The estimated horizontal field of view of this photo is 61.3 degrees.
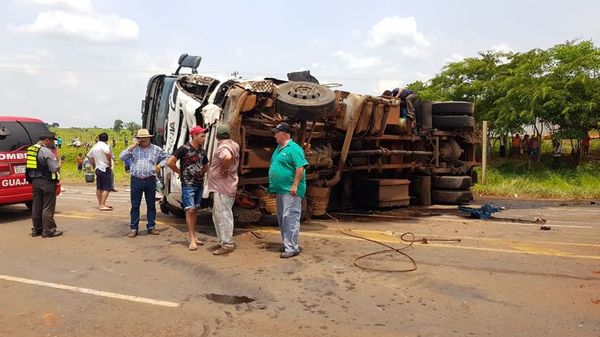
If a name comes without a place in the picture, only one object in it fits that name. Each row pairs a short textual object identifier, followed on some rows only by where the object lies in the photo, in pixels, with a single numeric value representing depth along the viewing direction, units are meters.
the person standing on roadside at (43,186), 7.45
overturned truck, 7.23
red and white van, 8.91
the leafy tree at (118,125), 97.18
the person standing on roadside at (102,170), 10.47
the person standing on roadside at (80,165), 31.05
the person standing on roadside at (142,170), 7.28
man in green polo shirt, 5.93
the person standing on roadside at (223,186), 6.14
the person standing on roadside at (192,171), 6.50
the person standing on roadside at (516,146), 22.94
